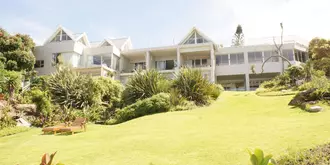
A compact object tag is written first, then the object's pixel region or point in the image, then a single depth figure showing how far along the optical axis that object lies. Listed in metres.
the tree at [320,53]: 27.88
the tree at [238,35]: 52.35
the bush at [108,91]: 18.95
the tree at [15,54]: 26.87
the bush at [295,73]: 23.80
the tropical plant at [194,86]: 17.22
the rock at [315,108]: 10.83
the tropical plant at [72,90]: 17.69
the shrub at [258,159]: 2.19
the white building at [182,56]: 31.92
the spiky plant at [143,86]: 17.50
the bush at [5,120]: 13.23
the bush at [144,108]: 14.69
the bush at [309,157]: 4.55
